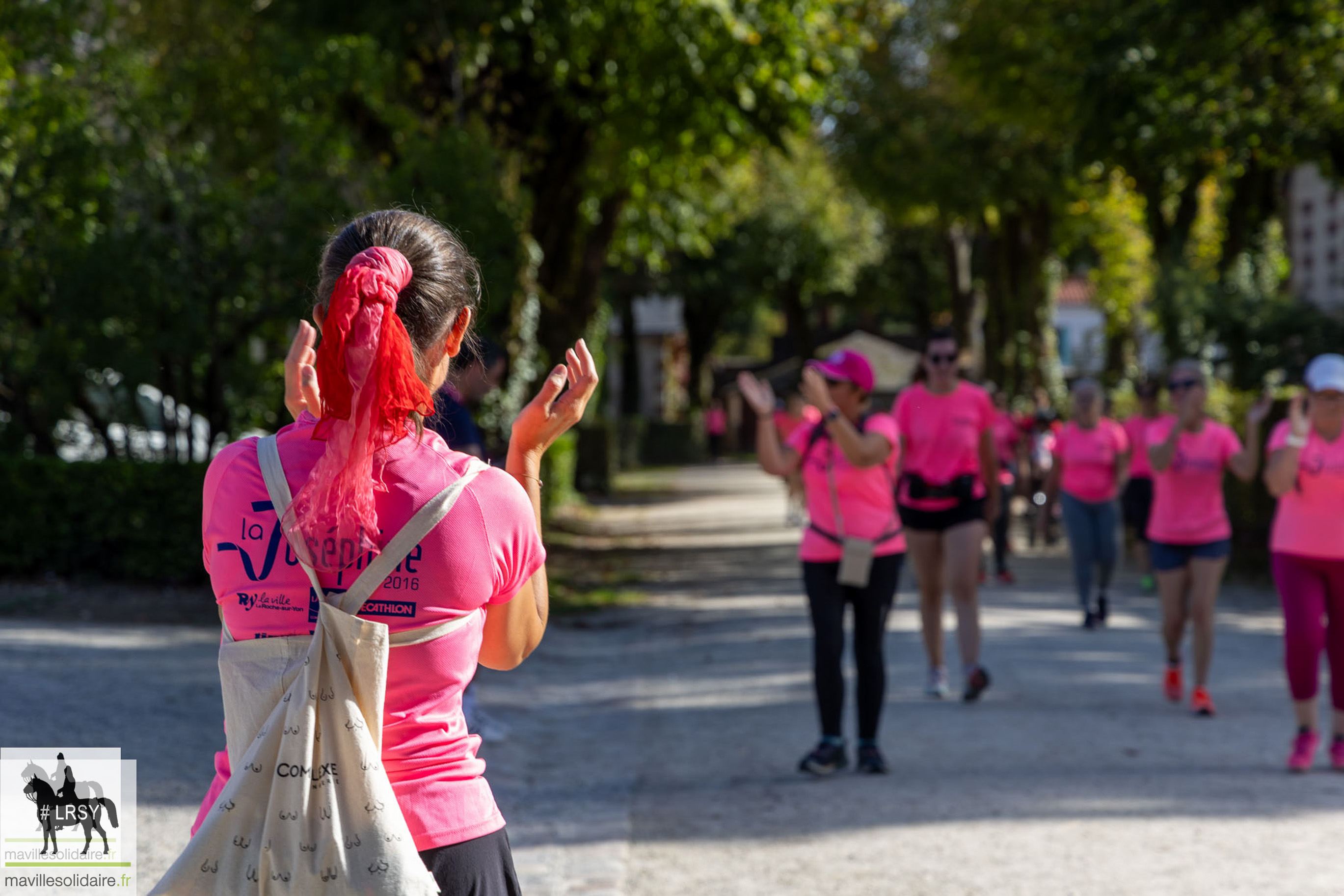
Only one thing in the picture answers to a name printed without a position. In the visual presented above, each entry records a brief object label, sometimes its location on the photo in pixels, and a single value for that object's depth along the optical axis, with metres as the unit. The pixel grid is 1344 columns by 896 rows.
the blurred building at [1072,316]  149.50
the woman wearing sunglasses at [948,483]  15.63
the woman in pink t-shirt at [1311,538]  12.75
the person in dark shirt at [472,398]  11.07
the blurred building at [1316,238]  35.03
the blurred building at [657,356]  109.44
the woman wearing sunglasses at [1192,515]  15.16
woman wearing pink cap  12.59
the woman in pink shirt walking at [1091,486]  20.91
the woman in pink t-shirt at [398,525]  4.12
